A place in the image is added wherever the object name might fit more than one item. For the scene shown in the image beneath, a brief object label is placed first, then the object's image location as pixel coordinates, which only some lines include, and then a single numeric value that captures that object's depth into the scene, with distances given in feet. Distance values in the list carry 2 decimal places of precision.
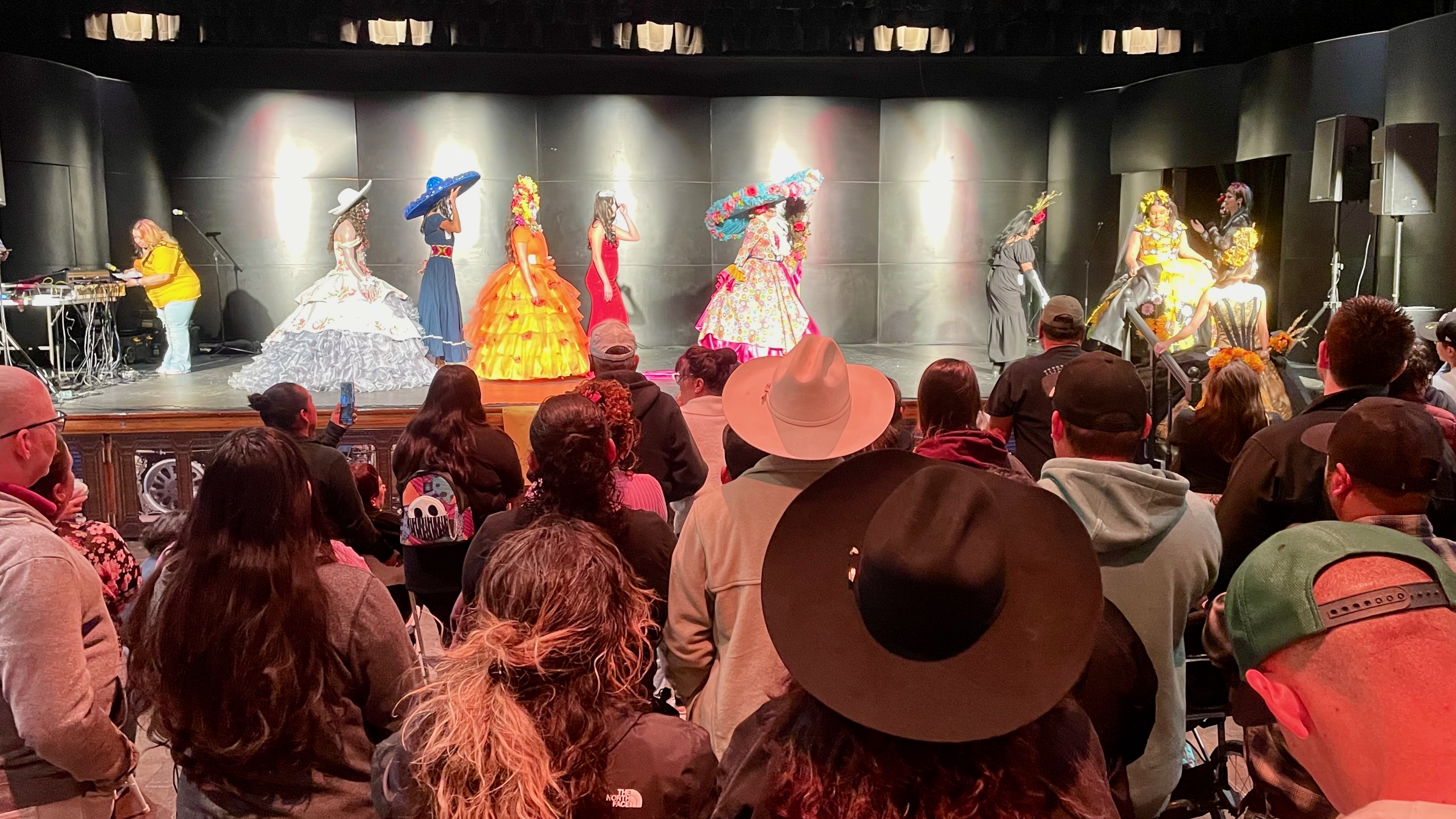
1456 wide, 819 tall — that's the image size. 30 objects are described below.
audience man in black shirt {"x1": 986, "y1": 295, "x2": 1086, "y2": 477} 12.90
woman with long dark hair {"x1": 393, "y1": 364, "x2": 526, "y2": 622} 10.72
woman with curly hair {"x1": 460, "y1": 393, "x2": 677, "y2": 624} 7.52
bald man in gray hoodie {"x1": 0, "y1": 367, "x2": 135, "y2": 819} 5.65
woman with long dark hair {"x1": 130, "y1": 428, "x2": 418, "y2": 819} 5.56
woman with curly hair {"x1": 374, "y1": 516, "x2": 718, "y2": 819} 4.51
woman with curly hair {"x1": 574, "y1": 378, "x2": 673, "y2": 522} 8.92
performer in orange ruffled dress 26.37
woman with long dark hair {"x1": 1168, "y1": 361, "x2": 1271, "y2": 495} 11.34
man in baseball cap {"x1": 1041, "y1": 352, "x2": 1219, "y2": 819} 6.43
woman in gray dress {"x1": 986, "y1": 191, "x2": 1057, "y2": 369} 29.91
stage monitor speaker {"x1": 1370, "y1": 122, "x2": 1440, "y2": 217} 23.72
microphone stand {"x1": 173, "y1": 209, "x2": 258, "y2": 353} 37.11
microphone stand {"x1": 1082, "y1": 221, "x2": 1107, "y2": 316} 38.93
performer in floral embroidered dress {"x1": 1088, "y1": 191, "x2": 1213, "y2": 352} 27.02
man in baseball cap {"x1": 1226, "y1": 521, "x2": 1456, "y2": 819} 3.07
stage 20.35
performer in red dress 29.12
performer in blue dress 28.04
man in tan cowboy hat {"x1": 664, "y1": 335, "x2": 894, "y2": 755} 6.59
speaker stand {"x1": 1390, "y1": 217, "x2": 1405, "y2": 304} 24.63
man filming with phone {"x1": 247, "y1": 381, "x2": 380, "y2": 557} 10.28
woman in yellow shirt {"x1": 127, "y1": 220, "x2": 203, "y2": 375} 30.68
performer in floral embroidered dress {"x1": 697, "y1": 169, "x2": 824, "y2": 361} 28.68
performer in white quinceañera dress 27.22
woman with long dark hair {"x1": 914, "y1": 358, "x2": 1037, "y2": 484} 9.87
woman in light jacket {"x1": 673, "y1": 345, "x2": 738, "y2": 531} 13.75
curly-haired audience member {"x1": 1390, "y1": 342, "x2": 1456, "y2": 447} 9.89
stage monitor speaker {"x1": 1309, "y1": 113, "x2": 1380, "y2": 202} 25.44
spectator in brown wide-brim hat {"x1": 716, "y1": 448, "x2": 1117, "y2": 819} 3.51
